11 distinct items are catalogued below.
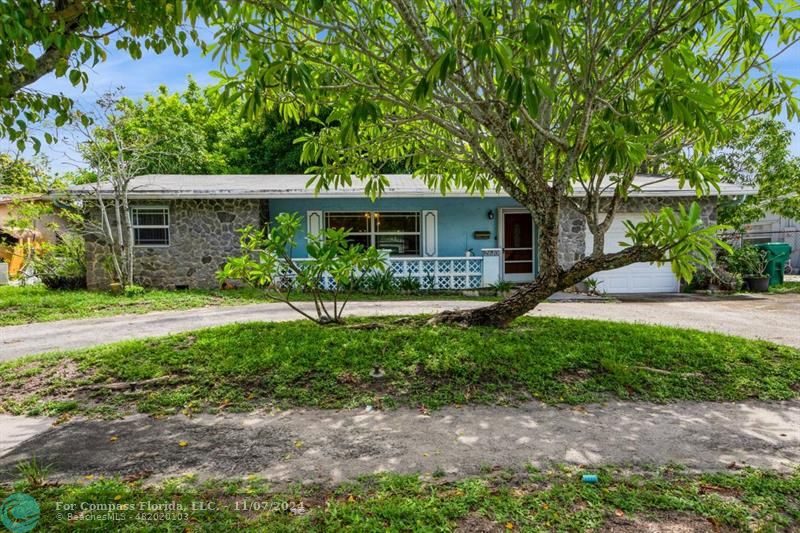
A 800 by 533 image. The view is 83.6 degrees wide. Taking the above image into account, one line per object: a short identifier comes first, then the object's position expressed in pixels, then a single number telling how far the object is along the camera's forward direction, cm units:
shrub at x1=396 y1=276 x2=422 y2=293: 1221
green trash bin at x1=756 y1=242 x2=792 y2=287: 1253
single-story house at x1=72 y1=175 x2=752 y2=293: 1218
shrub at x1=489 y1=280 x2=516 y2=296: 1219
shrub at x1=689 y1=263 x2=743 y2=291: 1211
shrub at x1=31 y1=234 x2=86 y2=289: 1223
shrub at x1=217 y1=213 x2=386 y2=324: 523
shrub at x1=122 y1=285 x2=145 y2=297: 1095
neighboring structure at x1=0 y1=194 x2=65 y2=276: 1212
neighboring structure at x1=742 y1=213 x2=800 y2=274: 1939
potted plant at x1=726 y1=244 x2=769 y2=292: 1220
